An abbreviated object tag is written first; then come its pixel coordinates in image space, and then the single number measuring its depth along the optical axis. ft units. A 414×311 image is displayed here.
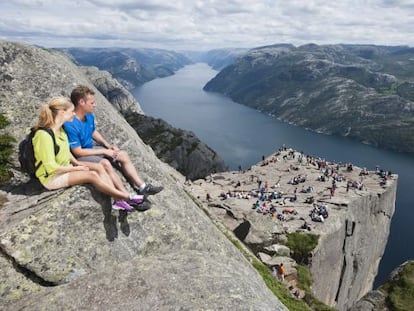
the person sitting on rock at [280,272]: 97.99
